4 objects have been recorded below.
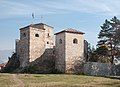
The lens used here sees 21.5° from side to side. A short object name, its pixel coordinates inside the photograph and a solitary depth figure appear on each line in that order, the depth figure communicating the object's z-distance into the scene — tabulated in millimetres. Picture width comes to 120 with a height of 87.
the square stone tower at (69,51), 47812
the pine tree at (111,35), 50656
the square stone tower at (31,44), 49750
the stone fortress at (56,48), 48000
